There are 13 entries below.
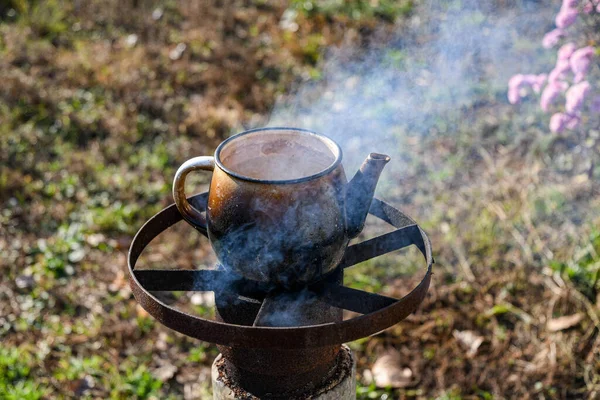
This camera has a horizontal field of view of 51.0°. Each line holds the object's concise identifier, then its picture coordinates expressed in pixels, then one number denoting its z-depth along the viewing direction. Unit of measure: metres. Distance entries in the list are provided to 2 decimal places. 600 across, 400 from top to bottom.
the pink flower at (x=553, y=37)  3.08
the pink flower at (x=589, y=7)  2.74
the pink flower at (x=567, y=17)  2.82
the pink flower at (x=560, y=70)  2.83
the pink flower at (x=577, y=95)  2.70
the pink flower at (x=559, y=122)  2.92
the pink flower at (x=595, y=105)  2.79
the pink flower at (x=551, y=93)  2.88
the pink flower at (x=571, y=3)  2.76
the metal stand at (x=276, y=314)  1.50
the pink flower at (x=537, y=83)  3.12
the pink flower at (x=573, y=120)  2.91
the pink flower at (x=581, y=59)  2.70
